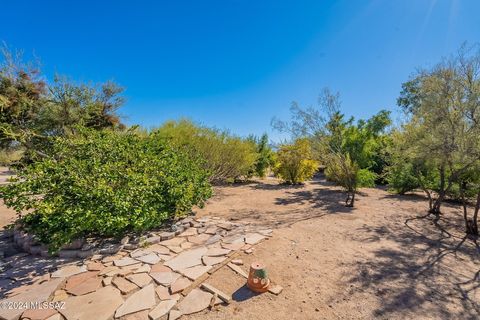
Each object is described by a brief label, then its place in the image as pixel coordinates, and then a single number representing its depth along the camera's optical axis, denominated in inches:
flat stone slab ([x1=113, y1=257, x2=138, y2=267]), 124.4
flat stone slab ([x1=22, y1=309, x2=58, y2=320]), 84.8
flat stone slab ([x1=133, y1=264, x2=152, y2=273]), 118.5
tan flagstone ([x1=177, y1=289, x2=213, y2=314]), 92.4
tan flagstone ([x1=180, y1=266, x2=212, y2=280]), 114.5
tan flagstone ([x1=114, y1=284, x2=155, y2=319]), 89.8
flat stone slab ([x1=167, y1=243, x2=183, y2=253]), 143.8
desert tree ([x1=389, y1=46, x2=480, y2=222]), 164.9
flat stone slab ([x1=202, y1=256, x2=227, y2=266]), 127.7
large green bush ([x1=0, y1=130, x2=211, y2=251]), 119.3
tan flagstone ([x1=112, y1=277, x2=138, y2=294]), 102.6
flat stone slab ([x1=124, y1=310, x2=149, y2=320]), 86.7
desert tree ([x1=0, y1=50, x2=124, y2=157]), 343.9
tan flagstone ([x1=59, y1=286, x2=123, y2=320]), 86.6
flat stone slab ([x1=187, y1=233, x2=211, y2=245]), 158.4
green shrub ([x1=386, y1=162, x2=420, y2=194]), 332.2
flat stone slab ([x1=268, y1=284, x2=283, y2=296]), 104.3
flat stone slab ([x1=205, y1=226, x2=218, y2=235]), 176.1
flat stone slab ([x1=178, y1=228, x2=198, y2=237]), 170.2
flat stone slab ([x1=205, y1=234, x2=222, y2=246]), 157.5
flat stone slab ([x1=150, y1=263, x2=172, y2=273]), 120.0
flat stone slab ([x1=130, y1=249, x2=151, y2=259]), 135.3
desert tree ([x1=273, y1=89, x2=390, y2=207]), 285.5
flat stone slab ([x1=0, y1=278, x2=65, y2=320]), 86.9
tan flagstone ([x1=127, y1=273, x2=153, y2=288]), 107.8
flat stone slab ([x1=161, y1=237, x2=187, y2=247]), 153.9
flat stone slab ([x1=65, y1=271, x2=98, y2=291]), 104.4
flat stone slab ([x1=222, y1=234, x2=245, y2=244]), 158.1
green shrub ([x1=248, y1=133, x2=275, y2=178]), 535.6
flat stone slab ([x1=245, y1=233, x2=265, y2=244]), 158.2
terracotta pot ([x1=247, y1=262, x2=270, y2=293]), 104.4
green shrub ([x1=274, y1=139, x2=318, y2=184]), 434.3
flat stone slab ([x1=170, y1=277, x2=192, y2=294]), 103.4
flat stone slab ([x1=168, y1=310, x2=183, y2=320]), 87.5
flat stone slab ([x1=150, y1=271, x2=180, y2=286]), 109.3
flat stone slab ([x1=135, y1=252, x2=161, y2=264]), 129.0
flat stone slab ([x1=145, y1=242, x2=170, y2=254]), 142.3
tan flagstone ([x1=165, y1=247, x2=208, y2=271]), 125.4
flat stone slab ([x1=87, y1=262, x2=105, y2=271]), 119.0
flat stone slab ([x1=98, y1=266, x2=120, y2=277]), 114.4
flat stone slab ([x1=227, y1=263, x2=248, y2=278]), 119.3
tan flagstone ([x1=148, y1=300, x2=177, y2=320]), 88.1
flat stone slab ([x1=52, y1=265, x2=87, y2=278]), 112.5
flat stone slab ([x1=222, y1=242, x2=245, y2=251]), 146.8
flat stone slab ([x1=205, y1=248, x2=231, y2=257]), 138.0
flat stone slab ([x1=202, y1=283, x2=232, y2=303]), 98.7
